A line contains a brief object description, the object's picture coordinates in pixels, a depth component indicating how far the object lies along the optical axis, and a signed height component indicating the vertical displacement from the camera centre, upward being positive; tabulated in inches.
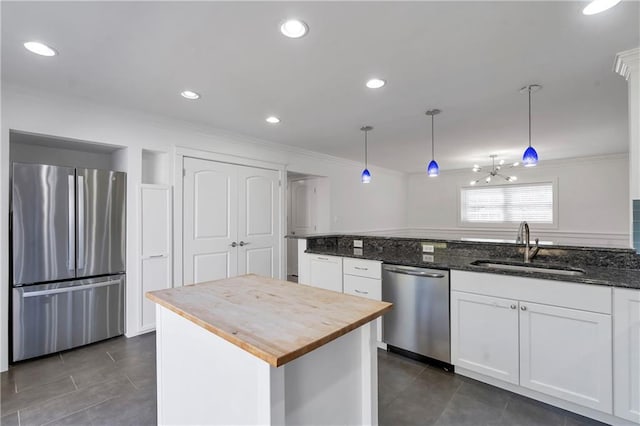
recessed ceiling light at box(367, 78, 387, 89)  97.2 +43.8
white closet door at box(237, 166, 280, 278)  163.5 -4.6
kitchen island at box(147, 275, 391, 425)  40.1 -23.5
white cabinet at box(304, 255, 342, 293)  126.3 -26.0
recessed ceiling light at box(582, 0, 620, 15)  60.1 +43.4
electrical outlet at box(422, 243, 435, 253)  126.0 -15.0
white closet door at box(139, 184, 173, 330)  127.3 -13.1
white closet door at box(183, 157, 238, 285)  142.3 -3.3
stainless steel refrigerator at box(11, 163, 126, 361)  101.5 -16.2
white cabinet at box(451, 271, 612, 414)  70.9 -32.8
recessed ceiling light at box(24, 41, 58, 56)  76.2 +43.7
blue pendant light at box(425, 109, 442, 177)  127.3 +20.8
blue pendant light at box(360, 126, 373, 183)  150.0 +22.1
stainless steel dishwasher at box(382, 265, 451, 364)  96.5 -33.5
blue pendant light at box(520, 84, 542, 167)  104.9 +21.0
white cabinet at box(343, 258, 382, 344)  113.1 -26.4
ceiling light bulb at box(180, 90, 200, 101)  105.9 +43.5
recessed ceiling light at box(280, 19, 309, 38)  68.0 +43.8
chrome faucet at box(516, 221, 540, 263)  100.3 -11.4
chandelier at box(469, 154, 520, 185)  219.3 +39.9
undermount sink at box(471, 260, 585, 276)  88.2 -17.3
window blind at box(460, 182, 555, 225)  247.8 +8.5
